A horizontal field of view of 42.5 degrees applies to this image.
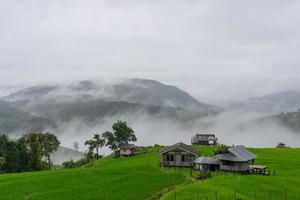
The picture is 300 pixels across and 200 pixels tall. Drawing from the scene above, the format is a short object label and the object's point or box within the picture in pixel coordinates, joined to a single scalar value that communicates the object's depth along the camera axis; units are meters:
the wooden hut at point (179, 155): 90.31
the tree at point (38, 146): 113.31
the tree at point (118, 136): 138.38
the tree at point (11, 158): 108.38
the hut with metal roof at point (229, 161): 81.38
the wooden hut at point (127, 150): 131.21
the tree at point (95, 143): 139.62
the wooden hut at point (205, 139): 148.38
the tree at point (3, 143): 106.38
